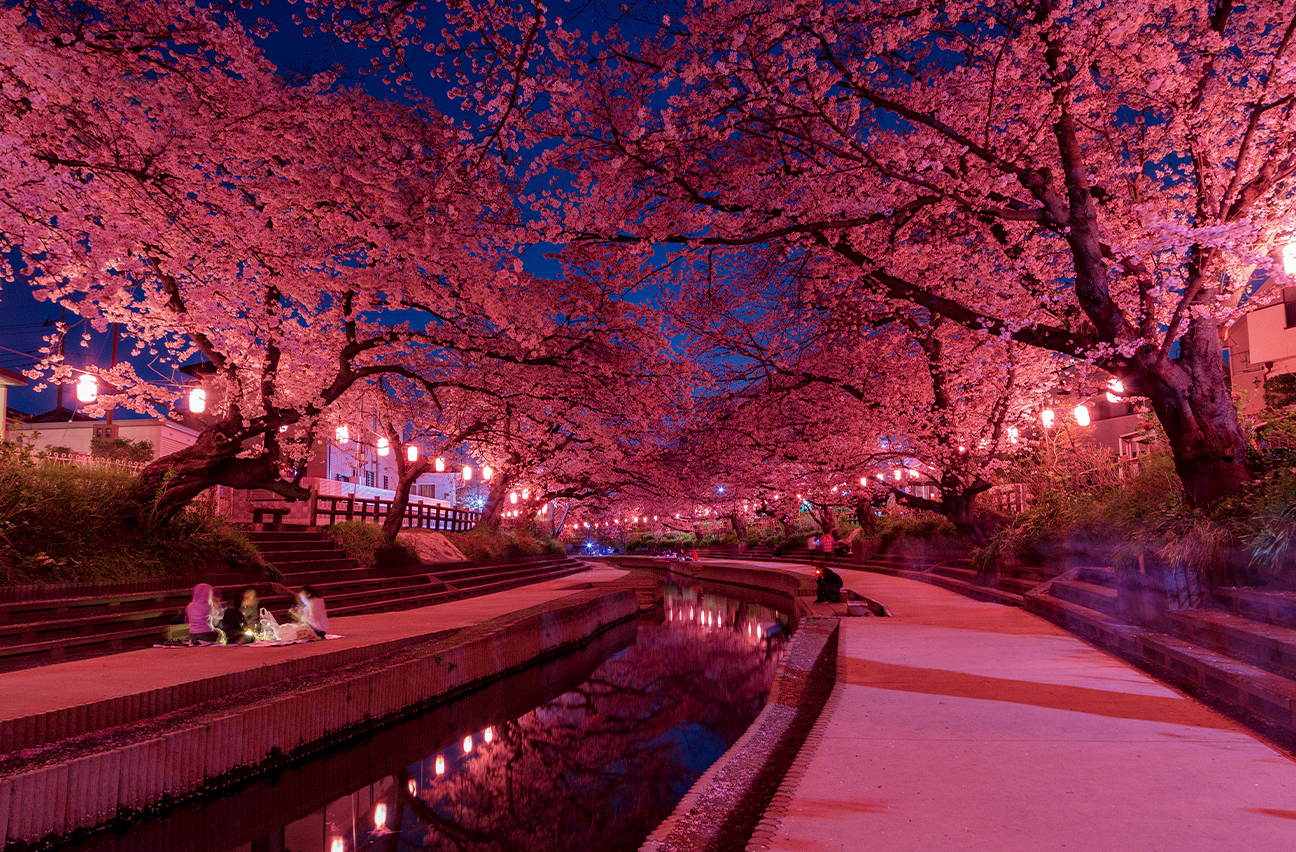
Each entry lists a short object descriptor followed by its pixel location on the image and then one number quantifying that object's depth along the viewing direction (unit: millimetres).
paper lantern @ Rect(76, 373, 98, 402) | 14328
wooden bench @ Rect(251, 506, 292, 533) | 18612
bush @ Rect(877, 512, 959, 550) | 24266
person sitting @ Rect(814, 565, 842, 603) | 15242
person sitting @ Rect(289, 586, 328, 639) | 10305
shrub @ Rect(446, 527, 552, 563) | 24738
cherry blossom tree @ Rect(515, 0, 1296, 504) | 8602
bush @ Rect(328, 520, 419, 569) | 17875
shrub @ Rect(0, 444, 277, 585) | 9016
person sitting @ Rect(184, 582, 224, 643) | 9422
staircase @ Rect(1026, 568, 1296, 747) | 5152
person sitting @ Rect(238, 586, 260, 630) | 9820
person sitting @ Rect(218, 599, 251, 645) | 9680
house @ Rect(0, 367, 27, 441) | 22234
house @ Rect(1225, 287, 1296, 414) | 24875
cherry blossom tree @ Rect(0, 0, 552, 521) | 8469
